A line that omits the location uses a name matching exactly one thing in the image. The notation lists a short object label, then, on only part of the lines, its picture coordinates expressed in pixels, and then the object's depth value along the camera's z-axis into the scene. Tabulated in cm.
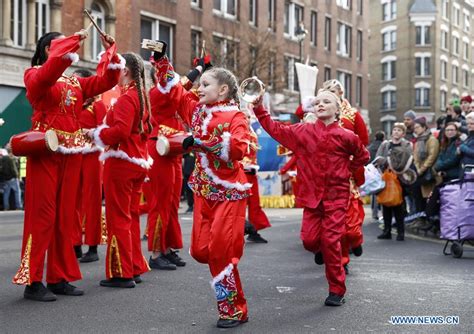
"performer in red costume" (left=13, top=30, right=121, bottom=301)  614
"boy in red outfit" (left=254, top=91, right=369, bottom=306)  622
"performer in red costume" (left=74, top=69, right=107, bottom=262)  852
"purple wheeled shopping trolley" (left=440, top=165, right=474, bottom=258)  990
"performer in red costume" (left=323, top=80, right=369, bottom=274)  721
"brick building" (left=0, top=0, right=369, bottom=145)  2492
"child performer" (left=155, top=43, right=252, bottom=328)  538
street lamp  2838
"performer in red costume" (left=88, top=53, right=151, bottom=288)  678
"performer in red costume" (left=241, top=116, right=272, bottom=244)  1069
